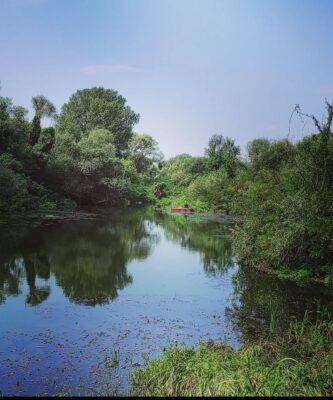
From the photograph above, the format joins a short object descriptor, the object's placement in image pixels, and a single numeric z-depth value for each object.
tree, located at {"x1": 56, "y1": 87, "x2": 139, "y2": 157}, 81.50
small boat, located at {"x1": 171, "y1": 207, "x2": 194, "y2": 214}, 53.38
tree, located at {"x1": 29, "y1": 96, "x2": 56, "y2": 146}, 59.41
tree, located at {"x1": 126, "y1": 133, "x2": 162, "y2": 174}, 87.62
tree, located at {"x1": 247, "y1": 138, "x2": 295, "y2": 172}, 49.84
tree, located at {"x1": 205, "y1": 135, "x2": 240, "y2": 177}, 61.84
